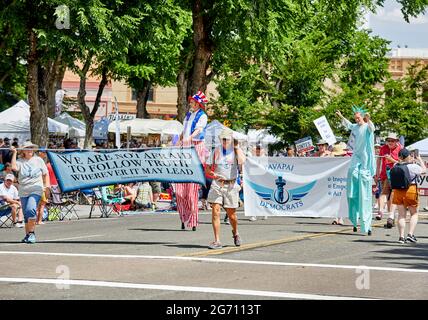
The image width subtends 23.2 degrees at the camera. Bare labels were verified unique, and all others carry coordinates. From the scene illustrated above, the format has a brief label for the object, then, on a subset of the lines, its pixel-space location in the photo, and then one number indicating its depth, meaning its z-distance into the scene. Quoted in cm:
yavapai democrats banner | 2109
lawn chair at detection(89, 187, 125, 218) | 2562
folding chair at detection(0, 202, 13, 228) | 2223
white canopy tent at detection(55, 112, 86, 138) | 4359
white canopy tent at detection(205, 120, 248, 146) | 3758
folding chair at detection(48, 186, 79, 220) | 2439
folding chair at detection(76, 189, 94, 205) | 2700
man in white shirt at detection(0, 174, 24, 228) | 2225
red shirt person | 2209
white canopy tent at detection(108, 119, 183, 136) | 4734
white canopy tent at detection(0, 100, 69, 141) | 3850
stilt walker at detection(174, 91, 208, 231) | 1842
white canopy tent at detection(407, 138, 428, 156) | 3616
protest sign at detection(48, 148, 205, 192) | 1864
